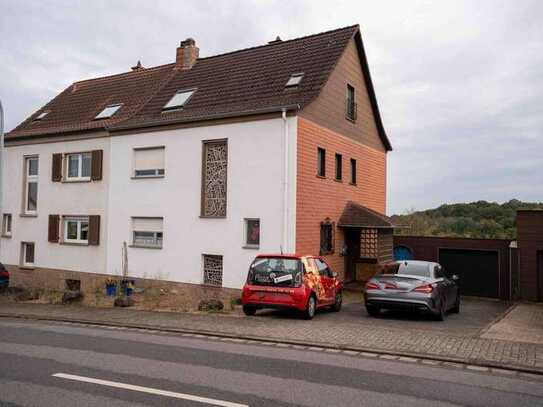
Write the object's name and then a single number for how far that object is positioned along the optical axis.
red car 12.04
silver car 12.20
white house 17.20
